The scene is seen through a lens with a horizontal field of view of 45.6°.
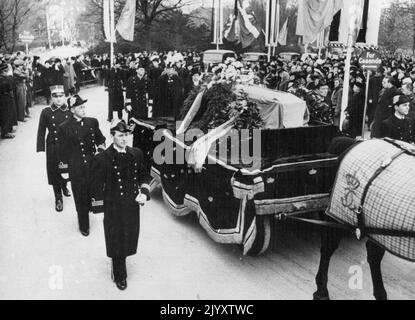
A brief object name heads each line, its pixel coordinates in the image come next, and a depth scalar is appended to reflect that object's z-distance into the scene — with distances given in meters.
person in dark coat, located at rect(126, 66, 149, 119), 12.80
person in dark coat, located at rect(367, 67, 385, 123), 14.26
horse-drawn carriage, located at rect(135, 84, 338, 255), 5.48
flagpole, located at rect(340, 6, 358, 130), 9.95
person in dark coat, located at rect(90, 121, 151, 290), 5.04
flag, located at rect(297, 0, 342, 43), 12.66
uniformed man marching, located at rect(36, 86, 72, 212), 7.32
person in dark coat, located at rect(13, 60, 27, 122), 15.15
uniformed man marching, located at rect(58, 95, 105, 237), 6.61
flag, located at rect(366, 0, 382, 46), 13.49
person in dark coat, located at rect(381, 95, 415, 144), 6.64
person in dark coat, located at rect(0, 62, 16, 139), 12.93
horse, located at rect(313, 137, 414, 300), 4.82
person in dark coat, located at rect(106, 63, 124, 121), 14.92
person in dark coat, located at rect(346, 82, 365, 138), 11.63
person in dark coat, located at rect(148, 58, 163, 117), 13.69
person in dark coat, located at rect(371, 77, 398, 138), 9.81
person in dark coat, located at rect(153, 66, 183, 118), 13.61
